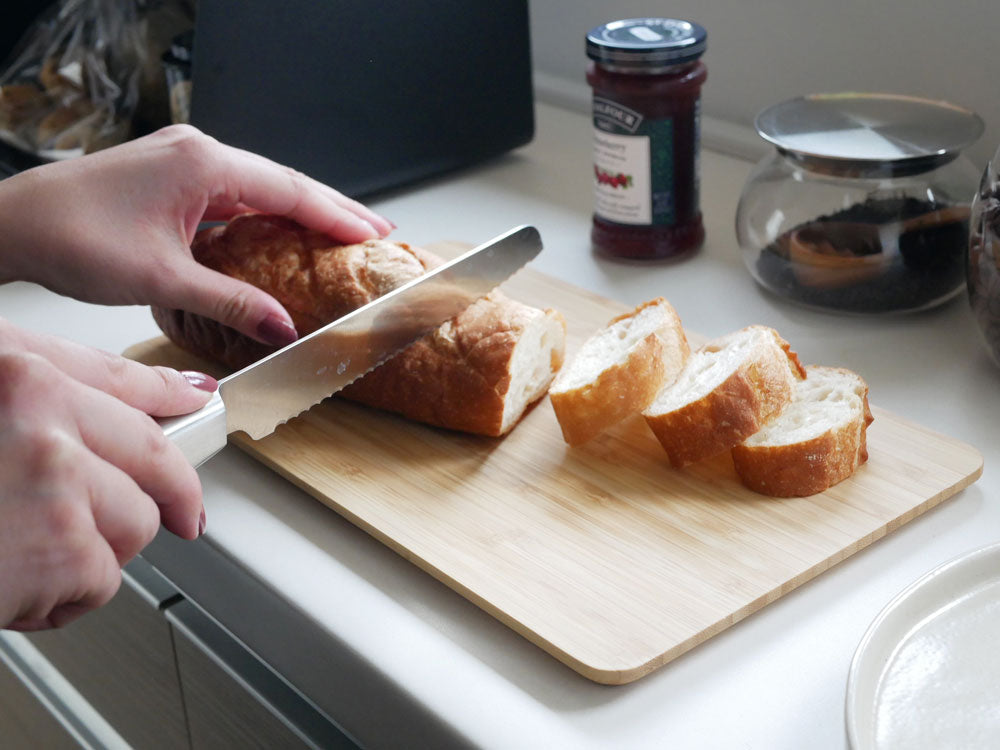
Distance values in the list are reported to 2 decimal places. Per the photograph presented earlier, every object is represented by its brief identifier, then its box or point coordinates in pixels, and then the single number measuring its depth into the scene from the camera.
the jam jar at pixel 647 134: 1.14
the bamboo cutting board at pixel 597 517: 0.74
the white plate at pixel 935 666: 0.60
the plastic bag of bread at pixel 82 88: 1.43
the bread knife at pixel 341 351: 0.78
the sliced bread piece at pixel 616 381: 0.92
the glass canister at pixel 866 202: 1.04
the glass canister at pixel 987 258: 0.94
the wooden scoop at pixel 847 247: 1.05
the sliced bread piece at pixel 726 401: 0.86
